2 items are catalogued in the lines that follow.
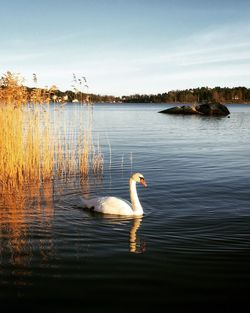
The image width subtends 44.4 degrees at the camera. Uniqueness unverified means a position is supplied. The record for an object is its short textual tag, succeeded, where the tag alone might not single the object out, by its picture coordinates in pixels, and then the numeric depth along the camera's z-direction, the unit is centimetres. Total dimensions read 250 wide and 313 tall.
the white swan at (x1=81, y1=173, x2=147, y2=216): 921
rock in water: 6494
